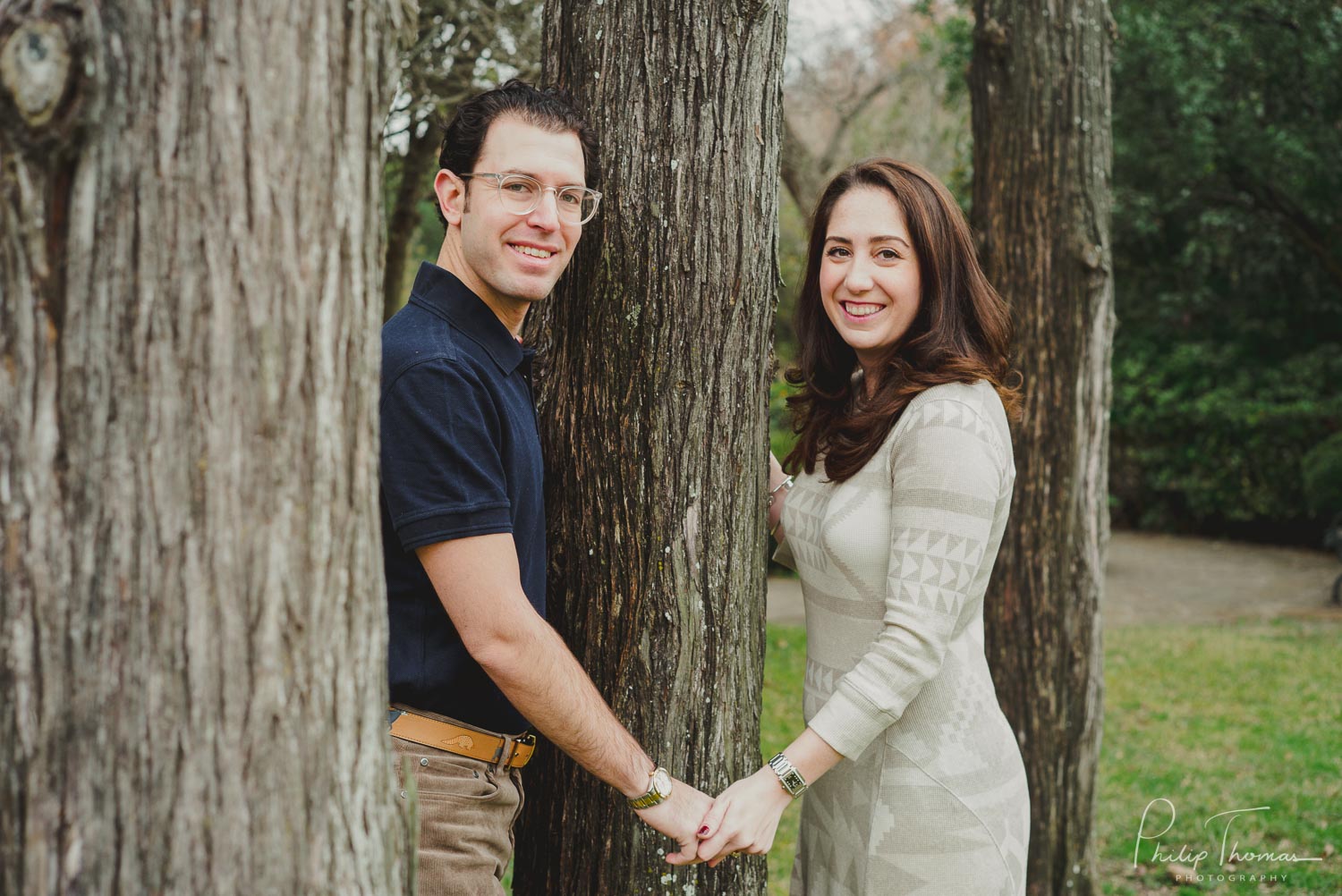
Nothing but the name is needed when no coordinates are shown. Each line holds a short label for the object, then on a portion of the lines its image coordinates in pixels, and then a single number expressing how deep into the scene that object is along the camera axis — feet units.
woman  7.91
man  6.83
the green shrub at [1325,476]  42.37
